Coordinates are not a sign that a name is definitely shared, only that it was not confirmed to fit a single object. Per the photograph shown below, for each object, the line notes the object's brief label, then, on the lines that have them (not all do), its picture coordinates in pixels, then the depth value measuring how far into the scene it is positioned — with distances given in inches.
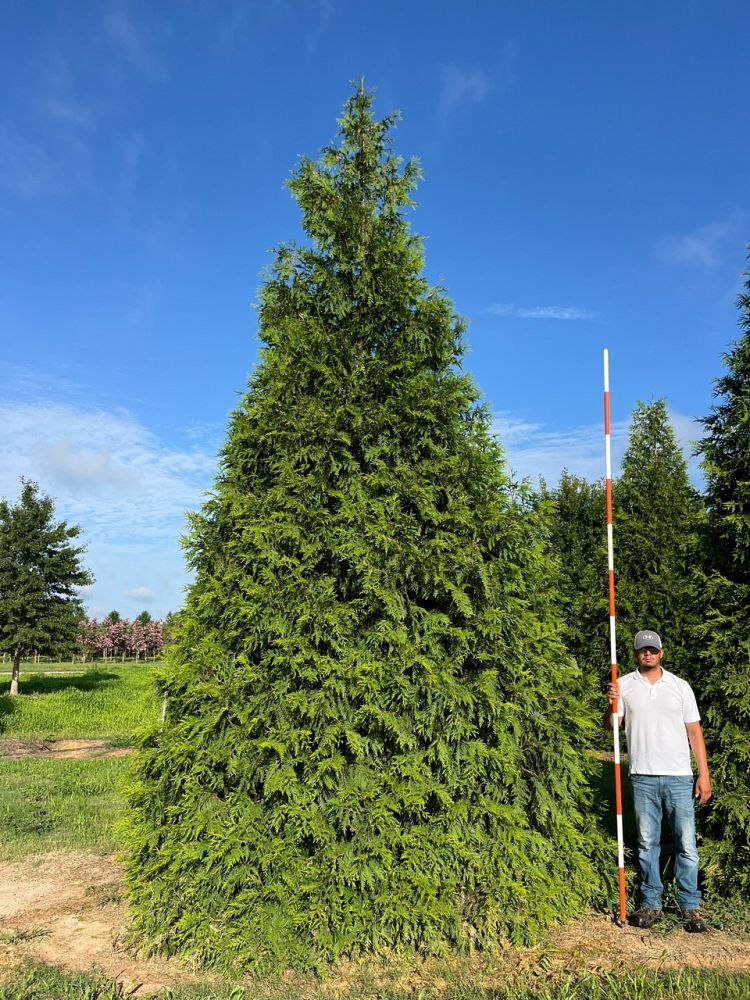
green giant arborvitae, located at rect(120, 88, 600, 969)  181.8
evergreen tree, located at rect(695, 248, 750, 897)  217.6
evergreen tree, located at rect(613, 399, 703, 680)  463.8
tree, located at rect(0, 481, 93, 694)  989.8
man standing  205.8
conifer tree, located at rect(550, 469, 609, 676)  503.8
